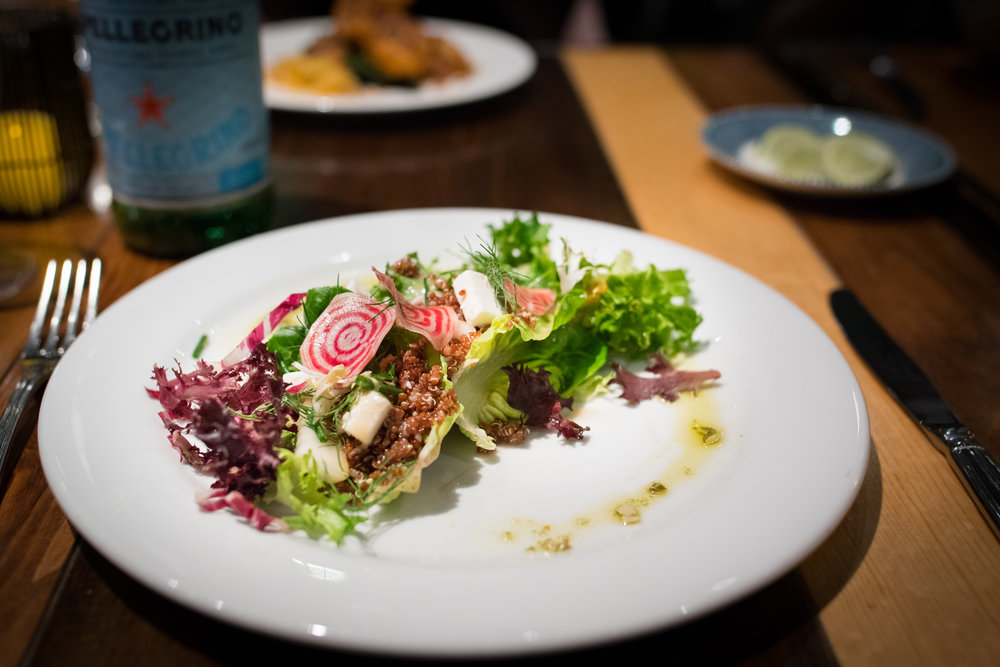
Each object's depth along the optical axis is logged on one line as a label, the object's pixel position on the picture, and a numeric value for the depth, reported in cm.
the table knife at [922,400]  29
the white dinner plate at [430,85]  64
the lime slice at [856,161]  55
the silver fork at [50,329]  31
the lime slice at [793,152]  57
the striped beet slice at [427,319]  30
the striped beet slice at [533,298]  34
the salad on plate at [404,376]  27
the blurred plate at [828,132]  54
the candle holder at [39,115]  48
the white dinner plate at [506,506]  21
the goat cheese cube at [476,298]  32
